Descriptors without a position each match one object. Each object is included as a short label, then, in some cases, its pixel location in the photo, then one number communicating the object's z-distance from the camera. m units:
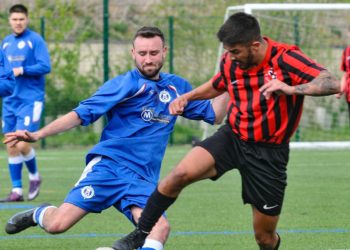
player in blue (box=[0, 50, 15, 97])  15.76
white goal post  34.16
